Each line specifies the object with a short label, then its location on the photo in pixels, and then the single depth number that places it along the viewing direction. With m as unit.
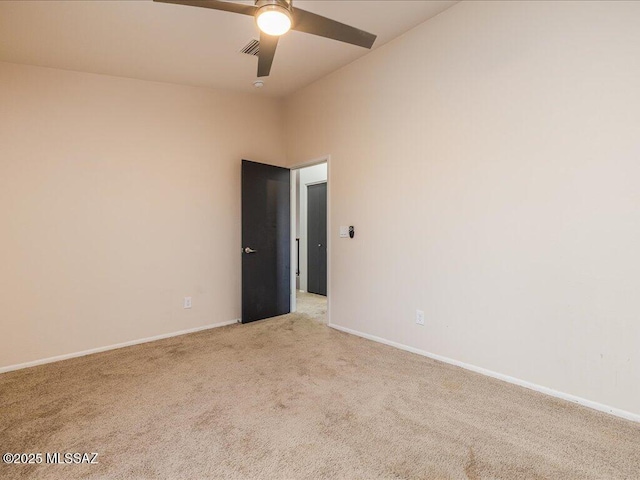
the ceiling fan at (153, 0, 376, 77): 1.79
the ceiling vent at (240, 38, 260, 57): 2.83
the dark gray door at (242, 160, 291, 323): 3.95
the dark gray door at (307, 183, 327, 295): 5.70
